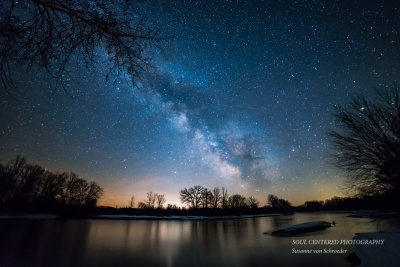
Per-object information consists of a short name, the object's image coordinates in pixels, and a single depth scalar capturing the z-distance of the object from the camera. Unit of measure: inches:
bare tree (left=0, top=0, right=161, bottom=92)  112.7
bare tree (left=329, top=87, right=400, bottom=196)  426.0
